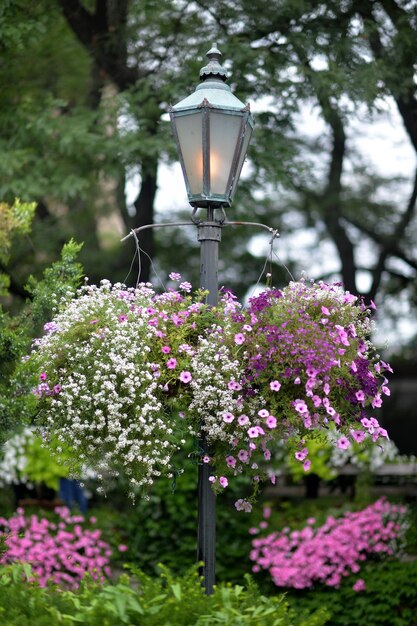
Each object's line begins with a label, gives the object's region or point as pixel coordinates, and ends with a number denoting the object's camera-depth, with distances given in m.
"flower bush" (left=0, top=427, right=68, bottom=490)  11.61
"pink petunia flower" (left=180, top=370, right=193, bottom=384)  4.51
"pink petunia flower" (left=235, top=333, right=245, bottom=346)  4.46
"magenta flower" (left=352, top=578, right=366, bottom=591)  8.92
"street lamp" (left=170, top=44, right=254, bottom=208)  4.87
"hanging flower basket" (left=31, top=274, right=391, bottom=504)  4.45
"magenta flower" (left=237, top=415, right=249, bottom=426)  4.39
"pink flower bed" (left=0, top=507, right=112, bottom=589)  9.58
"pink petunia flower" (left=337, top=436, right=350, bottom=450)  4.74
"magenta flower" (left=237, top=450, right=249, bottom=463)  4.52
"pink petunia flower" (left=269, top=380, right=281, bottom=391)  4.38
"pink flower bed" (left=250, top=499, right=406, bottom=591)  9.16
